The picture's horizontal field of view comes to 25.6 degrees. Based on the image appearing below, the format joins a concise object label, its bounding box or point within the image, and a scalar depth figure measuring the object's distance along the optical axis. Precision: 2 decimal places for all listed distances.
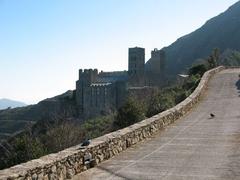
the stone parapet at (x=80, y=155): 9.30
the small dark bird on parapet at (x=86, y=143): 12.29
